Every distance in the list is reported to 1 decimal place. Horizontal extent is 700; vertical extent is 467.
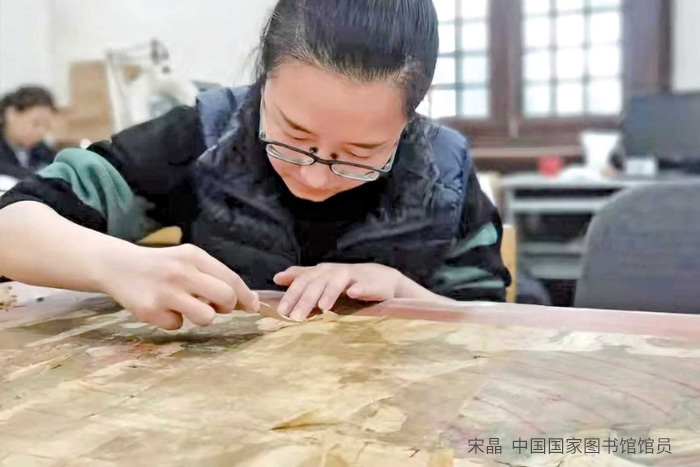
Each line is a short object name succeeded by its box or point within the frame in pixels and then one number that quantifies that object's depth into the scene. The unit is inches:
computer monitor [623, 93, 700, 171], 132.6
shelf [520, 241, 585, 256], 136.0
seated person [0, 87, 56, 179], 122.6
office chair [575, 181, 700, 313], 49.9
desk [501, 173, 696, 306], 127.9
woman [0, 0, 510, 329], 30.0
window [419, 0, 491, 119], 156.2
